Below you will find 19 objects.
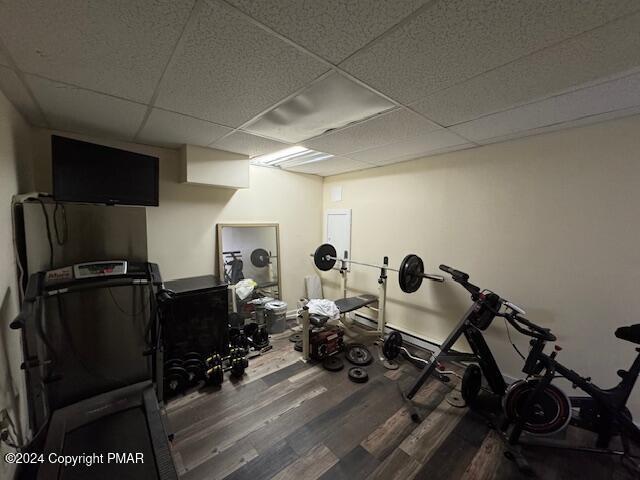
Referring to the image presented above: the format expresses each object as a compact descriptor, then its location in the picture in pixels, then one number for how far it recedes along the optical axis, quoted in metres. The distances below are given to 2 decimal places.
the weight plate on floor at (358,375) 2.42
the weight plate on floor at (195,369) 2.28
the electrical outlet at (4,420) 1.22
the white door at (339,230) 3.83
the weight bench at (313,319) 2.70
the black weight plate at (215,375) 2.30
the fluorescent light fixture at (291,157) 2.85
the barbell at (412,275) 2.47
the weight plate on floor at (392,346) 2.66
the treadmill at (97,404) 1.41
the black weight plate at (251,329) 3.02
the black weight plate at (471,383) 2.06
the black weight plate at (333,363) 2.61
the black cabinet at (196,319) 2.35
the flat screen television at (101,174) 1.66
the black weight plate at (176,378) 2.16
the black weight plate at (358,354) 2.73
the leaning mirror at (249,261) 3.12
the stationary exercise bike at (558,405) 1.64
